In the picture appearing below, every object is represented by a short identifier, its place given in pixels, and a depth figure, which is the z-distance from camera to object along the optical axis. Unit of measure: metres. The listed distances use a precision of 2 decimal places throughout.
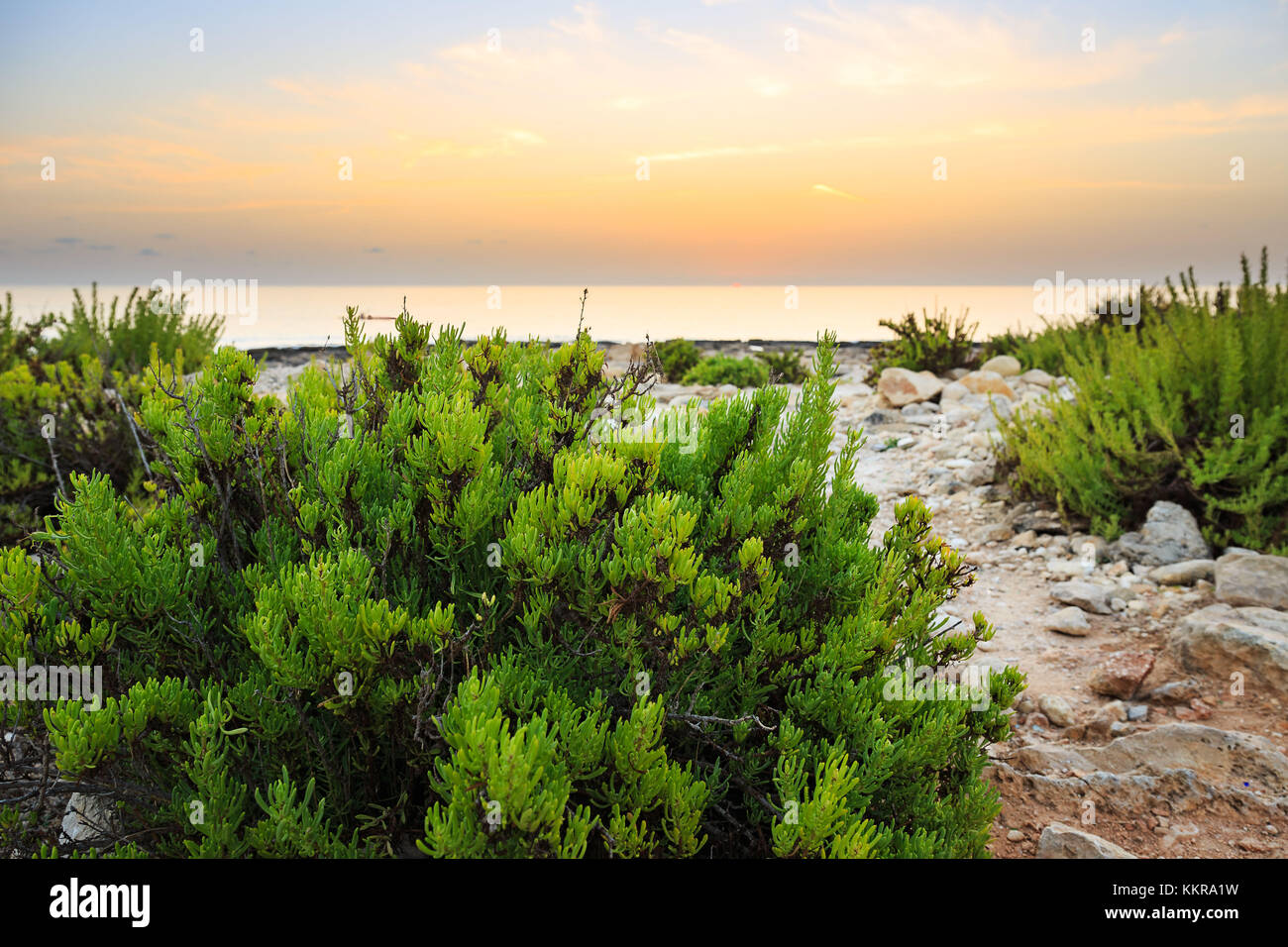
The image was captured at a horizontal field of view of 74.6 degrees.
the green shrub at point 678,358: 14.44
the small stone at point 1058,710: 3.93
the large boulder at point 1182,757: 3.38
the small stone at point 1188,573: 5.34
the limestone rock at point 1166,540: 5.64
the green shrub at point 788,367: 13.08
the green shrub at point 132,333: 9.43
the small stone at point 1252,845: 3.00
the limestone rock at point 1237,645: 4.07
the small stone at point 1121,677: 4.13
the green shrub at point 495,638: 1.91
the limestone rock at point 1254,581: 4.82
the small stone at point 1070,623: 4.84
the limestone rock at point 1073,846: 2.78
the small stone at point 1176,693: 4.08
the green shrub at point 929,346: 12.76
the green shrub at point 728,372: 13.10
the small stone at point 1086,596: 5.14
